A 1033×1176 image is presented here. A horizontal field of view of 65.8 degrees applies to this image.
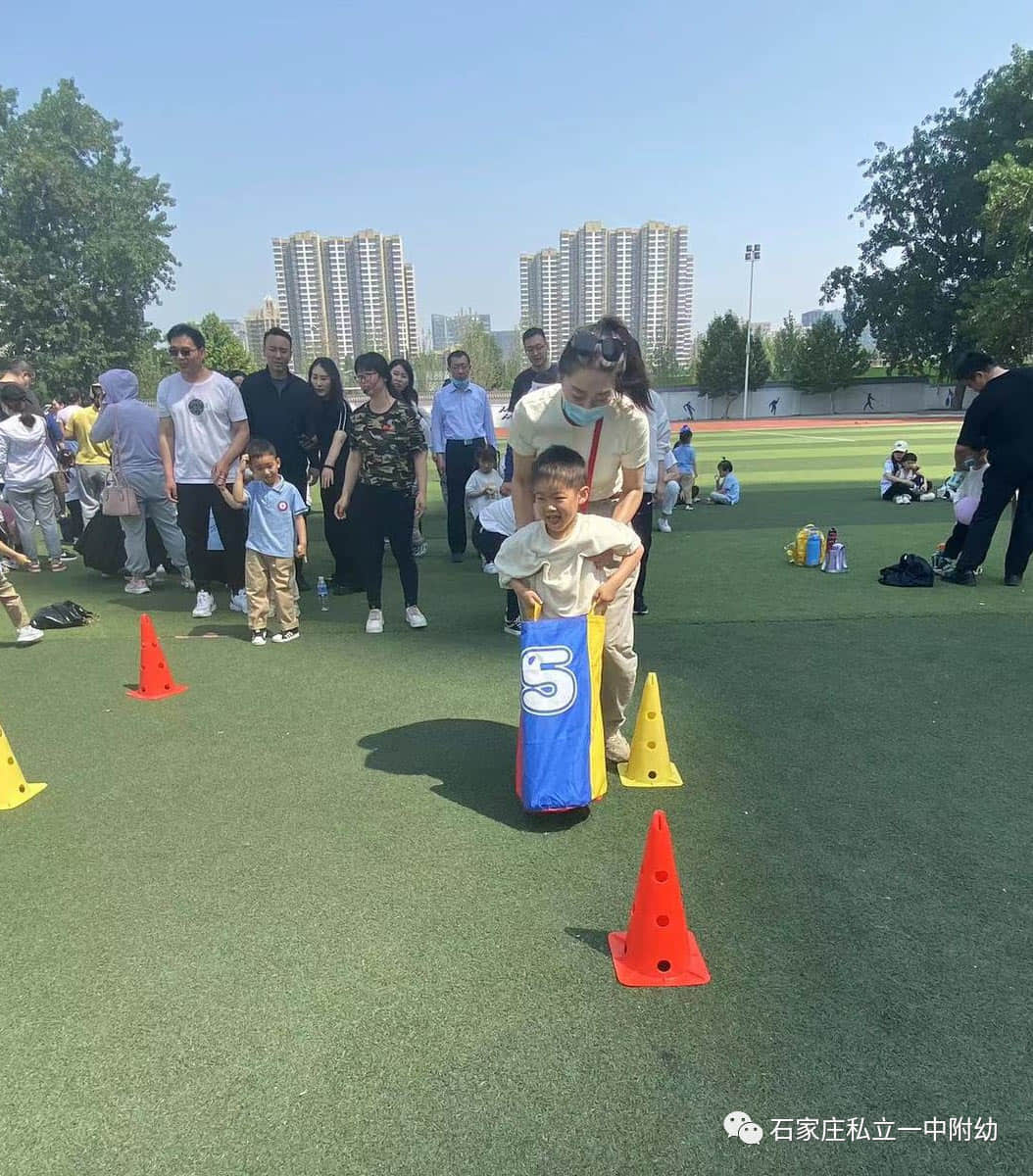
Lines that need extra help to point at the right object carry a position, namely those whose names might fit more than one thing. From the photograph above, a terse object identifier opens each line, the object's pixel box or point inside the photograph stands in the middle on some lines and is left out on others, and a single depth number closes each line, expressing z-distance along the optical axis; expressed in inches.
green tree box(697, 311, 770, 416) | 2092.8
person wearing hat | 507.2
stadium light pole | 2134.6
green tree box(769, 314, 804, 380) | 2293.3
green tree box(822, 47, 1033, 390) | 1732.3
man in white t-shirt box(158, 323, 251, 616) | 243.0
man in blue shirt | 327.0
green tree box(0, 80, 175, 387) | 1822.1
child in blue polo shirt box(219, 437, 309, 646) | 233.6
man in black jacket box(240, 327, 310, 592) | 265.6
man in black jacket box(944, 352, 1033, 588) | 268.7
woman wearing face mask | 127.8
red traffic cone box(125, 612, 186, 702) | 195.0
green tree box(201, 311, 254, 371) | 1847.9
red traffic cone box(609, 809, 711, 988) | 97.9
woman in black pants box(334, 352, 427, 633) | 228.5
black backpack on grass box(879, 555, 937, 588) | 291.9
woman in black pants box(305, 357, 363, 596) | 270.4
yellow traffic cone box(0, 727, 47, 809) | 143.0
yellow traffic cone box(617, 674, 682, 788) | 148.8
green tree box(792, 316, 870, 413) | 2017.7
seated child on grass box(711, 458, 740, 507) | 524.1
